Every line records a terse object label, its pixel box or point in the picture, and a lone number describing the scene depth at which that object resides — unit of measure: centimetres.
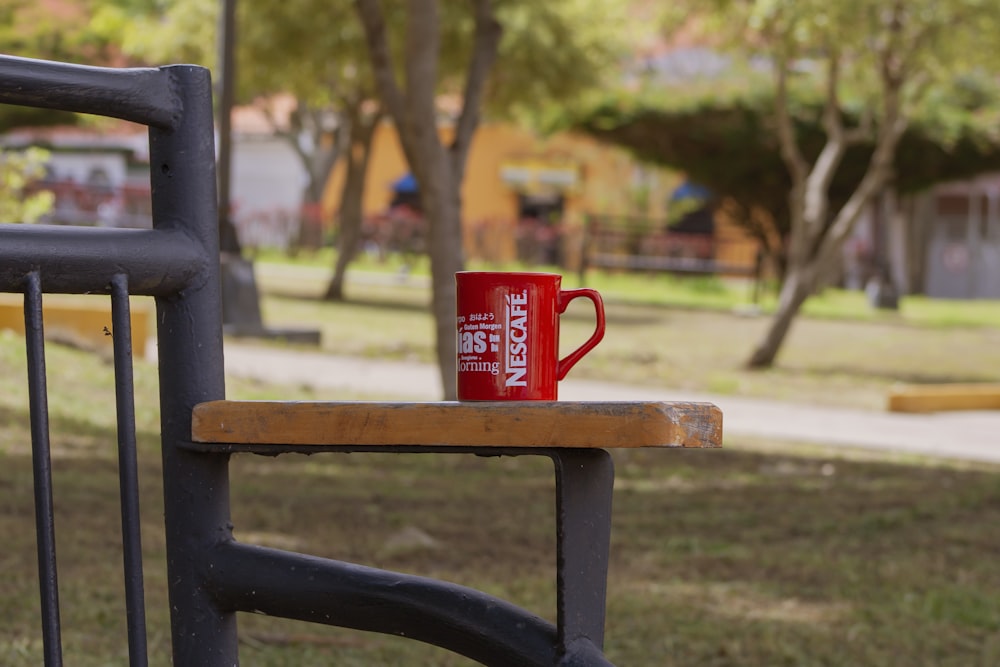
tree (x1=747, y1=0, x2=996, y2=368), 1127
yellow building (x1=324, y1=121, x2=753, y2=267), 3232
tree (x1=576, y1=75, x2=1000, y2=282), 2472
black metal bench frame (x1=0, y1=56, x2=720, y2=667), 149
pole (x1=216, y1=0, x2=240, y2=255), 1170
